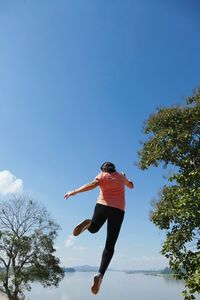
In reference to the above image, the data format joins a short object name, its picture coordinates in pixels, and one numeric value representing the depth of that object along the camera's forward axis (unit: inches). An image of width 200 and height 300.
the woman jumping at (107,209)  217.0
